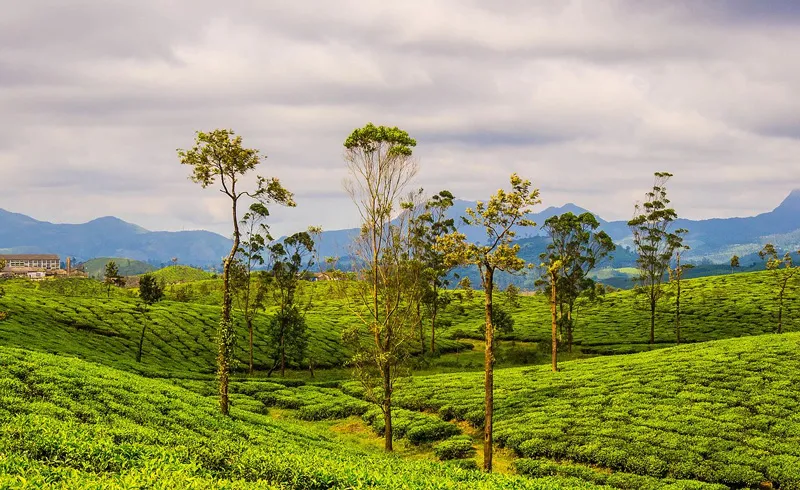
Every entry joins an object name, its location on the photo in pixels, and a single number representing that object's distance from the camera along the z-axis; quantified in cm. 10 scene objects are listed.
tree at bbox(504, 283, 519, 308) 9638
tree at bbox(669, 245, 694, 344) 7562
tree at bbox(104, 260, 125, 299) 10168
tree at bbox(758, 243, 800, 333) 7700
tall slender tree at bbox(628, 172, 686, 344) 7875
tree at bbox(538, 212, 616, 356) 6600
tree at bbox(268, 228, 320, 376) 6556
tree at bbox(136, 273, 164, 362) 6969
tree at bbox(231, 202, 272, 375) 6519
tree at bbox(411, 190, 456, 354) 7812
